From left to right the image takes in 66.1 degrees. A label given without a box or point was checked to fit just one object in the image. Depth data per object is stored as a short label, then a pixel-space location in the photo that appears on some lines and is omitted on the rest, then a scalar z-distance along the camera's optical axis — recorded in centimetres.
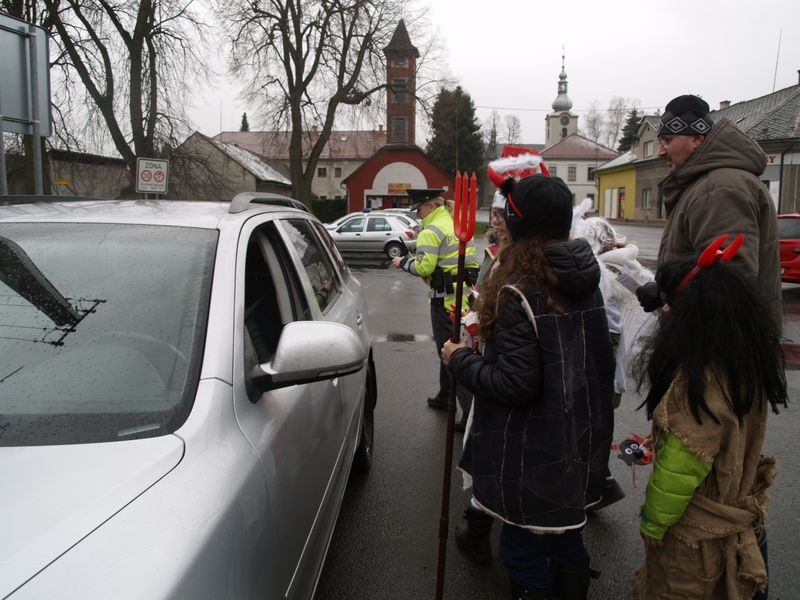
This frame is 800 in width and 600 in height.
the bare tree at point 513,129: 10262
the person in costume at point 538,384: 204
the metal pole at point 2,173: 521
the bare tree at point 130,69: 1758
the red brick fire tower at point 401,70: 2778
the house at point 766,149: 3138
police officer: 465
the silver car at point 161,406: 120
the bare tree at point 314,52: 2578
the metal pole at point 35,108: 601
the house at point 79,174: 1836
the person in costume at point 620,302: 307
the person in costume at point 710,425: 188
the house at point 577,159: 8088
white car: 2053
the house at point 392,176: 4566
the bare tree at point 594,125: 10225
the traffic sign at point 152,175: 1106
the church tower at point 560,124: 9522
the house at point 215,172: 2100
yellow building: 5391
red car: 1213
